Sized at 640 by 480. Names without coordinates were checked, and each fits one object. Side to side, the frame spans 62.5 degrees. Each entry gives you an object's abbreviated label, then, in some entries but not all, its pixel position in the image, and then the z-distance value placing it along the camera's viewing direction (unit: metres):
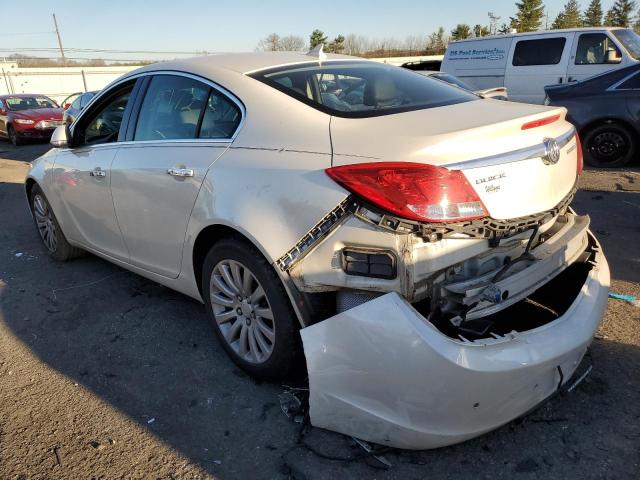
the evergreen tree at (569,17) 61.38
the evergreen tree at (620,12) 66.62
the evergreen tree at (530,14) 61.46
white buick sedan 2.04
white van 10.20
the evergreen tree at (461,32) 60.84
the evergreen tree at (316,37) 64.26
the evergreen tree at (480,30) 58.63
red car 14.77
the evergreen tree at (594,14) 65.81
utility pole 59.78
